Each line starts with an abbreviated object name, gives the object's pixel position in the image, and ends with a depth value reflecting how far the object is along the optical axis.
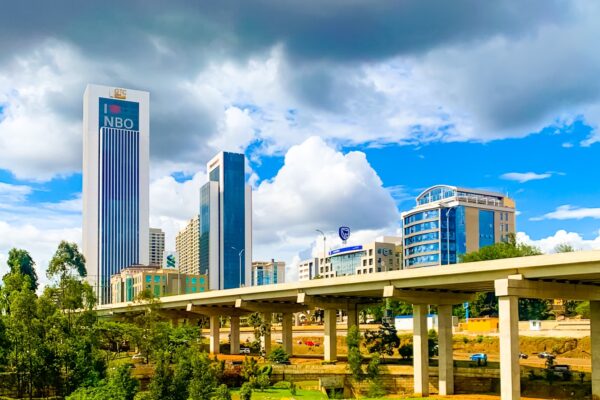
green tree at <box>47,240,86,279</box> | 65.12
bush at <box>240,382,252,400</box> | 55.21
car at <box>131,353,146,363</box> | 85.03
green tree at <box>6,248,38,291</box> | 127.34
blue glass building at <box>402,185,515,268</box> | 191.38
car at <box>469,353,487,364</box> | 76.31
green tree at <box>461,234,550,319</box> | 124.94
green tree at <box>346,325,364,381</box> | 70.56
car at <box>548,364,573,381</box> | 66.62
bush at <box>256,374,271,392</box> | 67.62
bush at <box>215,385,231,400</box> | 48.97
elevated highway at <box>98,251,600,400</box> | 53.75
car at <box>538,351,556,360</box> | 88.11
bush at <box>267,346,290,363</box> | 86.56
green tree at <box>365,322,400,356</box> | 85.31
